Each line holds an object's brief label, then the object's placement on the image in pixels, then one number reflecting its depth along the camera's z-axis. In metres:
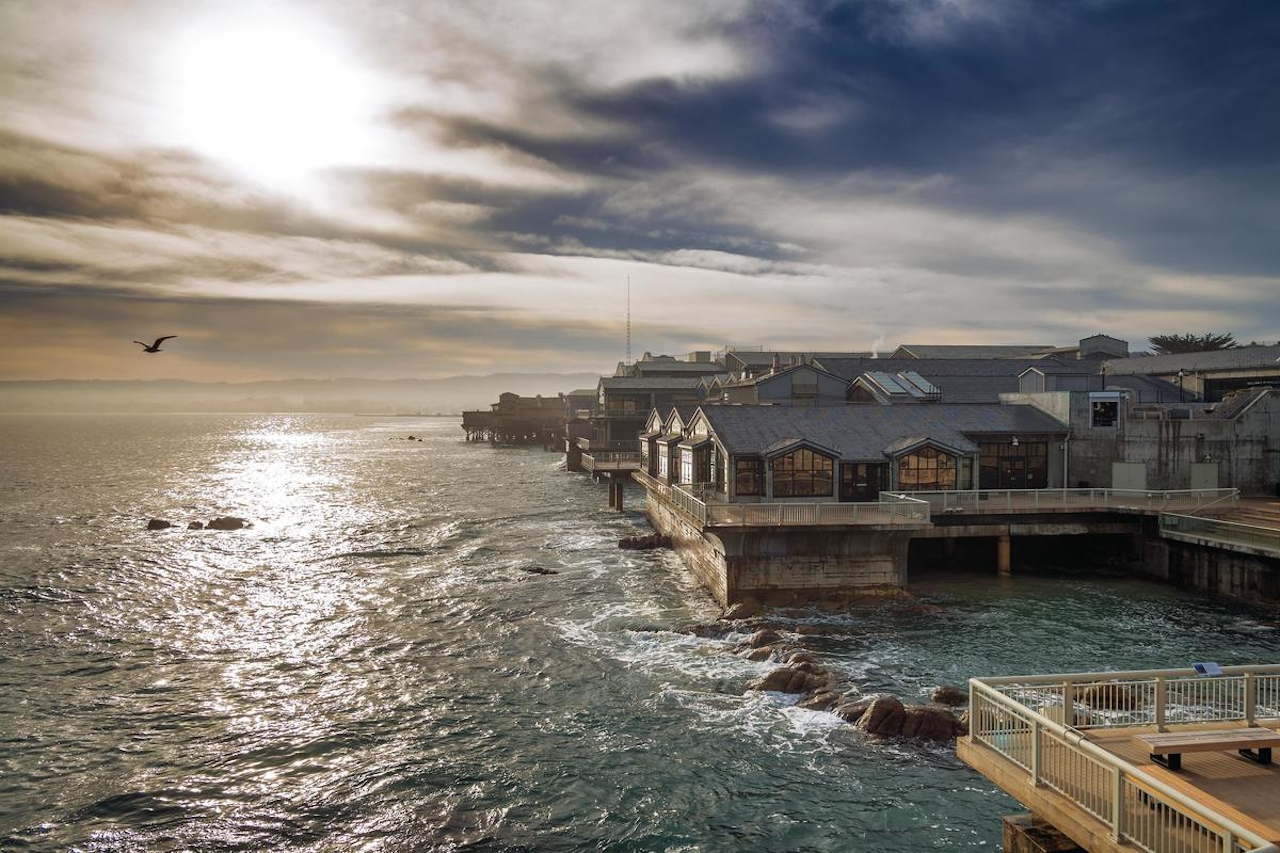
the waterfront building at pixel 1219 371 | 69.31
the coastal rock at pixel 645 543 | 52.81
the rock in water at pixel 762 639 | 30.33
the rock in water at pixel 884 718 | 22.31
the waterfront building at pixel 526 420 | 174.88
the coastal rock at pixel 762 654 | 28.97
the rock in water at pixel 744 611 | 34.16
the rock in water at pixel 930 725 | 22.08
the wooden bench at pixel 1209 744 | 11.95
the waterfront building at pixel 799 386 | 63.59
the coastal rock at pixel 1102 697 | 21.69
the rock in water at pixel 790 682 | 25.70
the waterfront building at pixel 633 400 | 104.50
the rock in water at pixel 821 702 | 24.34
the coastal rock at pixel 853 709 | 23.33
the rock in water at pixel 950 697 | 24.12
